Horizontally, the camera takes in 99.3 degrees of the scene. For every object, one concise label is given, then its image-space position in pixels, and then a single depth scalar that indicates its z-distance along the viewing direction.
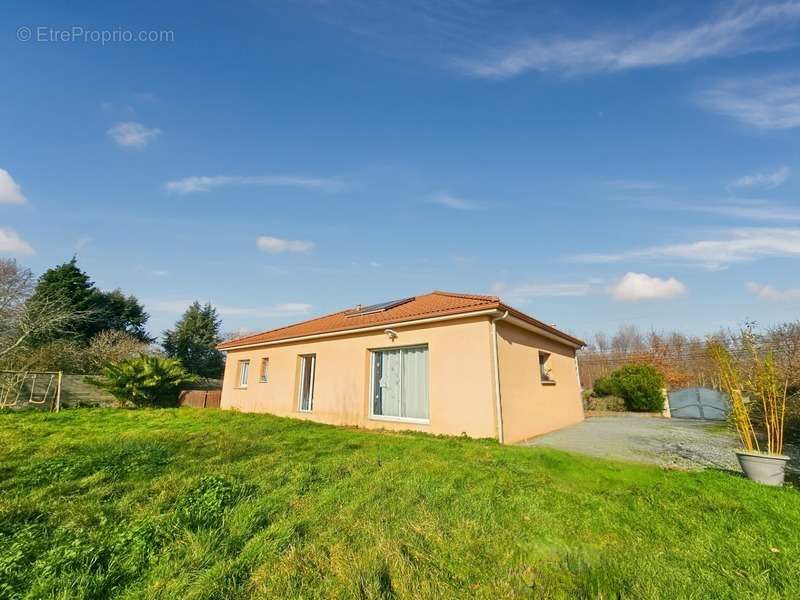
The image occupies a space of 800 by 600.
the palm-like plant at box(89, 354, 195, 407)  14.52
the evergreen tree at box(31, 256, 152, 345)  21.33
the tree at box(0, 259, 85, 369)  15.01
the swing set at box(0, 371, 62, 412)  12.73
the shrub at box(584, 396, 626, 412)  16.41
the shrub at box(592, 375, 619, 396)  16.69
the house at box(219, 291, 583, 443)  7.85
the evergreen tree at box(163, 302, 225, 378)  25.64
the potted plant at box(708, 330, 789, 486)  4.58
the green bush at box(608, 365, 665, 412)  15.44
